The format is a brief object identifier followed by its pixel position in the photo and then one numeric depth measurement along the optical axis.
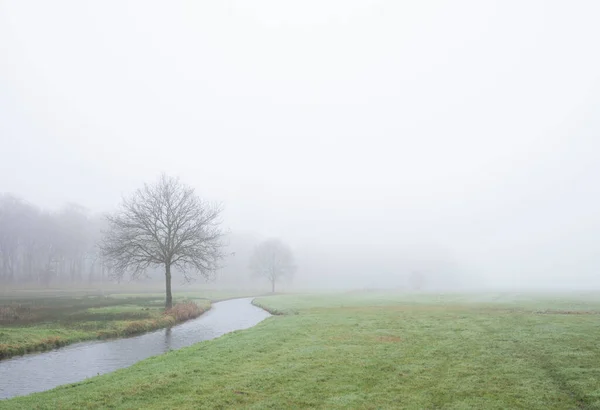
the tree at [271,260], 117.44
